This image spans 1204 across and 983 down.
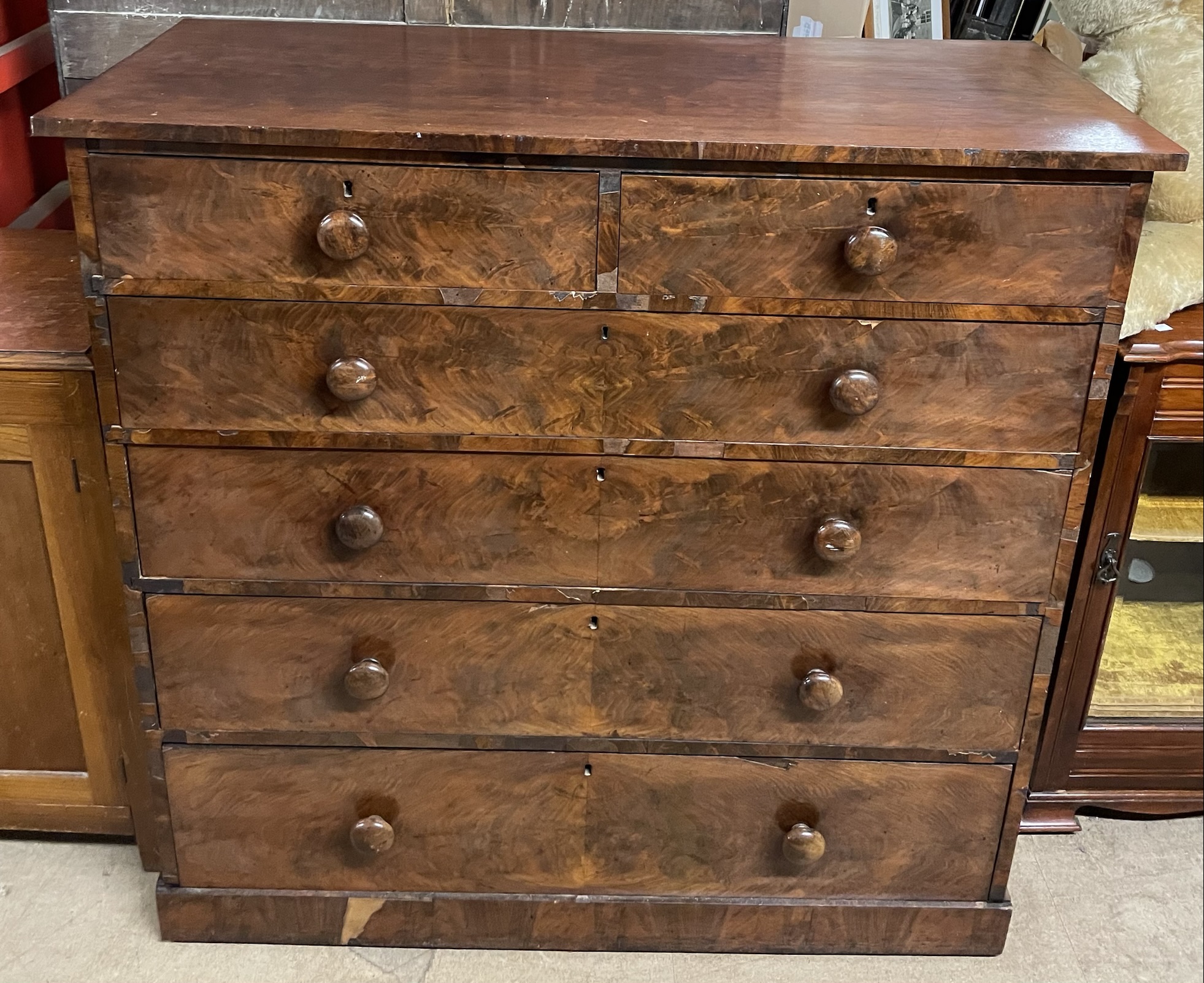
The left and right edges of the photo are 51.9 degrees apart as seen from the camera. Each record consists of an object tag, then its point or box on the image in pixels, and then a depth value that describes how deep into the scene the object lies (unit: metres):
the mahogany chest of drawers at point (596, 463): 1.21
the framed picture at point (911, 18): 1.87
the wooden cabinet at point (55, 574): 1.44
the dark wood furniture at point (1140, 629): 1.55
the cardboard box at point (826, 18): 1.83
